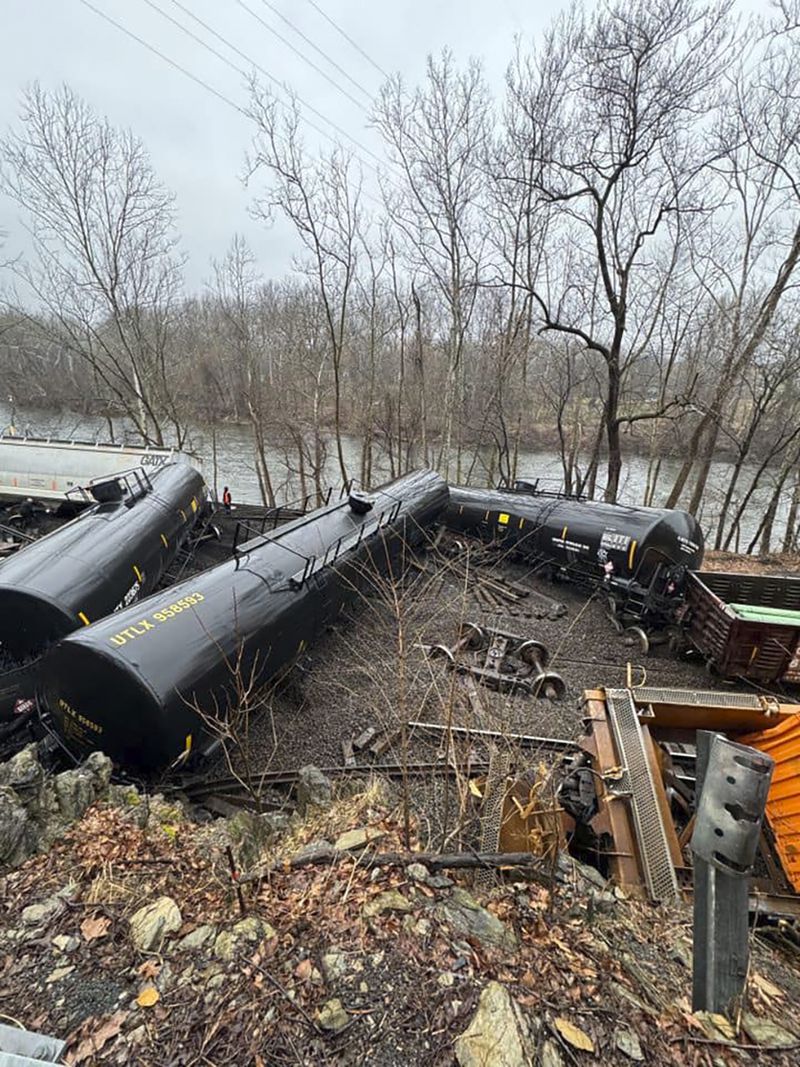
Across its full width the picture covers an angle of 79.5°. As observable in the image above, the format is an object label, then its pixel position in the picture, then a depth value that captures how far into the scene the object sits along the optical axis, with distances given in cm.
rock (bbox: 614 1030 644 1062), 243
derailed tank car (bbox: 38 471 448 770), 583
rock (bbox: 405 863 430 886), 361
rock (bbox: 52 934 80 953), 306
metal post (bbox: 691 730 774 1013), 182
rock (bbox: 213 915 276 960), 300
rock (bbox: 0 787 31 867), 400
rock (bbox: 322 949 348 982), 283
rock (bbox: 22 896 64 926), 330
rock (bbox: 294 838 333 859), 388
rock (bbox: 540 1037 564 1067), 240
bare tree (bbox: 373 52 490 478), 1738
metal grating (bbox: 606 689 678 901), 425
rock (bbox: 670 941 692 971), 327
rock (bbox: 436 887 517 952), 316
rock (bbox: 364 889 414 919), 329
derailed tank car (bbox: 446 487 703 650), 1084
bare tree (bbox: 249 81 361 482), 1805
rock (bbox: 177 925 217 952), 304
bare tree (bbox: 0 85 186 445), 1847
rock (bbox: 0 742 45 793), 483
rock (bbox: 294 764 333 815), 525
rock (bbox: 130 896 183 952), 310
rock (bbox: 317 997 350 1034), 255
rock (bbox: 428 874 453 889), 358
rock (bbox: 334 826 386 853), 399
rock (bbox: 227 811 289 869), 416
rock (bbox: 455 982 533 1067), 237
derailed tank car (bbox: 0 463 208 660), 739
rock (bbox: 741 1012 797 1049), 245
